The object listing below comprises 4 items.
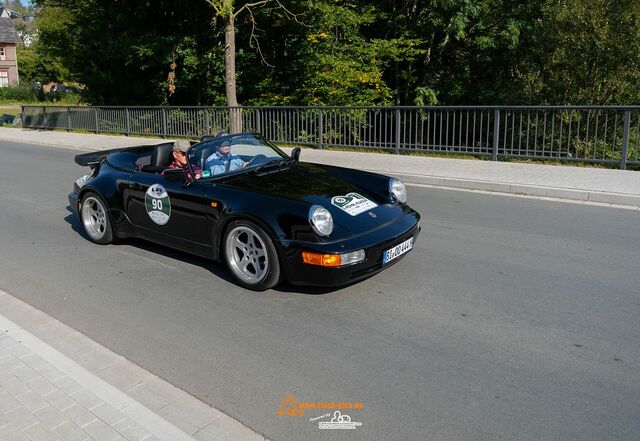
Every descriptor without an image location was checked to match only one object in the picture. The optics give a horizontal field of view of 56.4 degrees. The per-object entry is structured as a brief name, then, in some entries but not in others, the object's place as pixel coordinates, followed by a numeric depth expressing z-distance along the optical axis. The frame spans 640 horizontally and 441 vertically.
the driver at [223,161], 5.97
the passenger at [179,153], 6.46
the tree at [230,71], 17.02
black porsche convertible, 4.95
